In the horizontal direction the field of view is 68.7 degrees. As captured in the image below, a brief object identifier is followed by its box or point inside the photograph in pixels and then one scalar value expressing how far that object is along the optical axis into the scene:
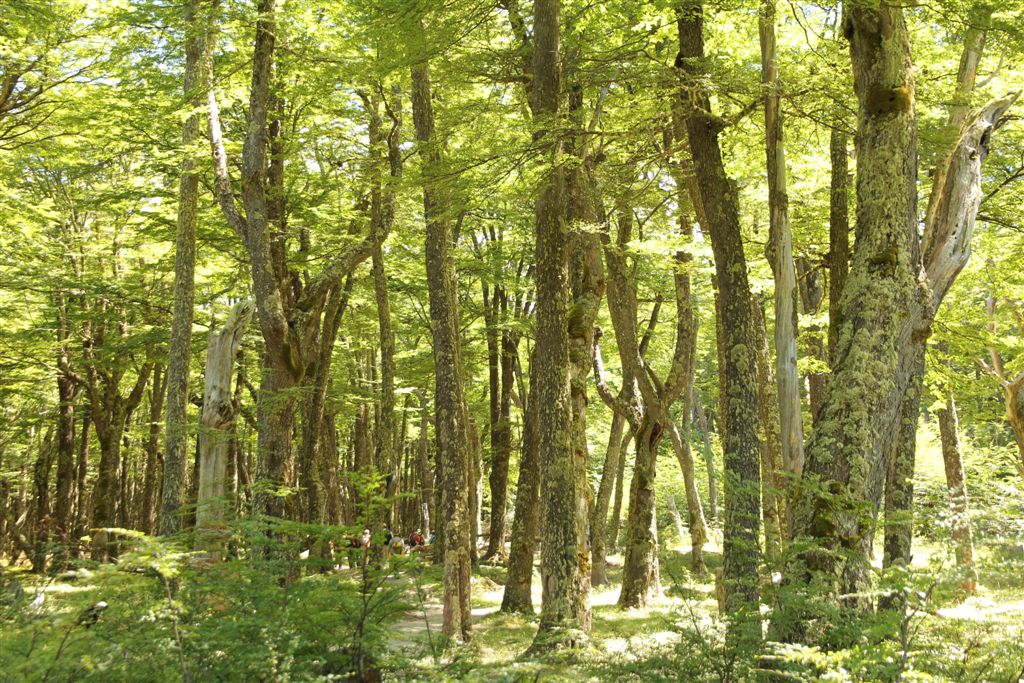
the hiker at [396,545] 20.74
